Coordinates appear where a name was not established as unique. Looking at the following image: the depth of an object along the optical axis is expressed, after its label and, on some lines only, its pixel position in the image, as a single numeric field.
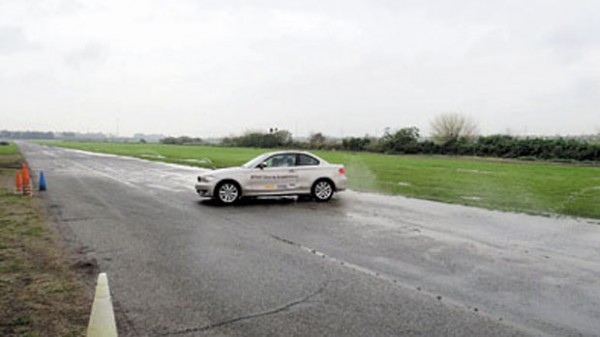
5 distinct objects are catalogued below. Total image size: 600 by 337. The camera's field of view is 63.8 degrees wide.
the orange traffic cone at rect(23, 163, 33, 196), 15.17
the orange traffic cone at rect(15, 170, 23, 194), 15.63
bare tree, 67.62
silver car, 14.09
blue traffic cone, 16.76
